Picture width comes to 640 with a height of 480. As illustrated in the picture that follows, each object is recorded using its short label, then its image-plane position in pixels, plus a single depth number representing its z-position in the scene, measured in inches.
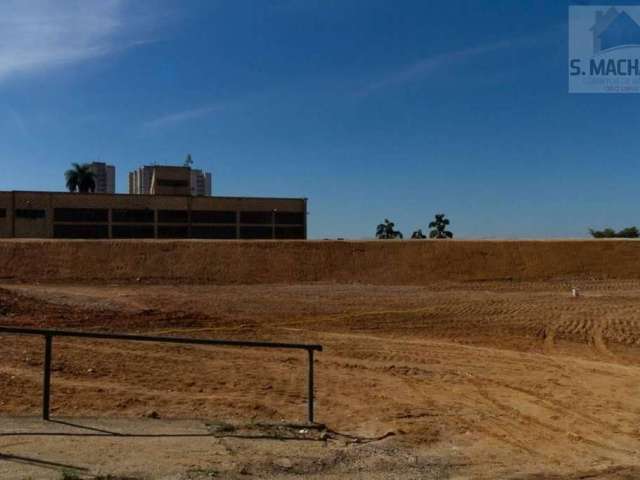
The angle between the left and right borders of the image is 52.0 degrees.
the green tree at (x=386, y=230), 4672.7
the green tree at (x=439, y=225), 4416.8
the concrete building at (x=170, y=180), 3735.2
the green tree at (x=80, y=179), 3939.5
